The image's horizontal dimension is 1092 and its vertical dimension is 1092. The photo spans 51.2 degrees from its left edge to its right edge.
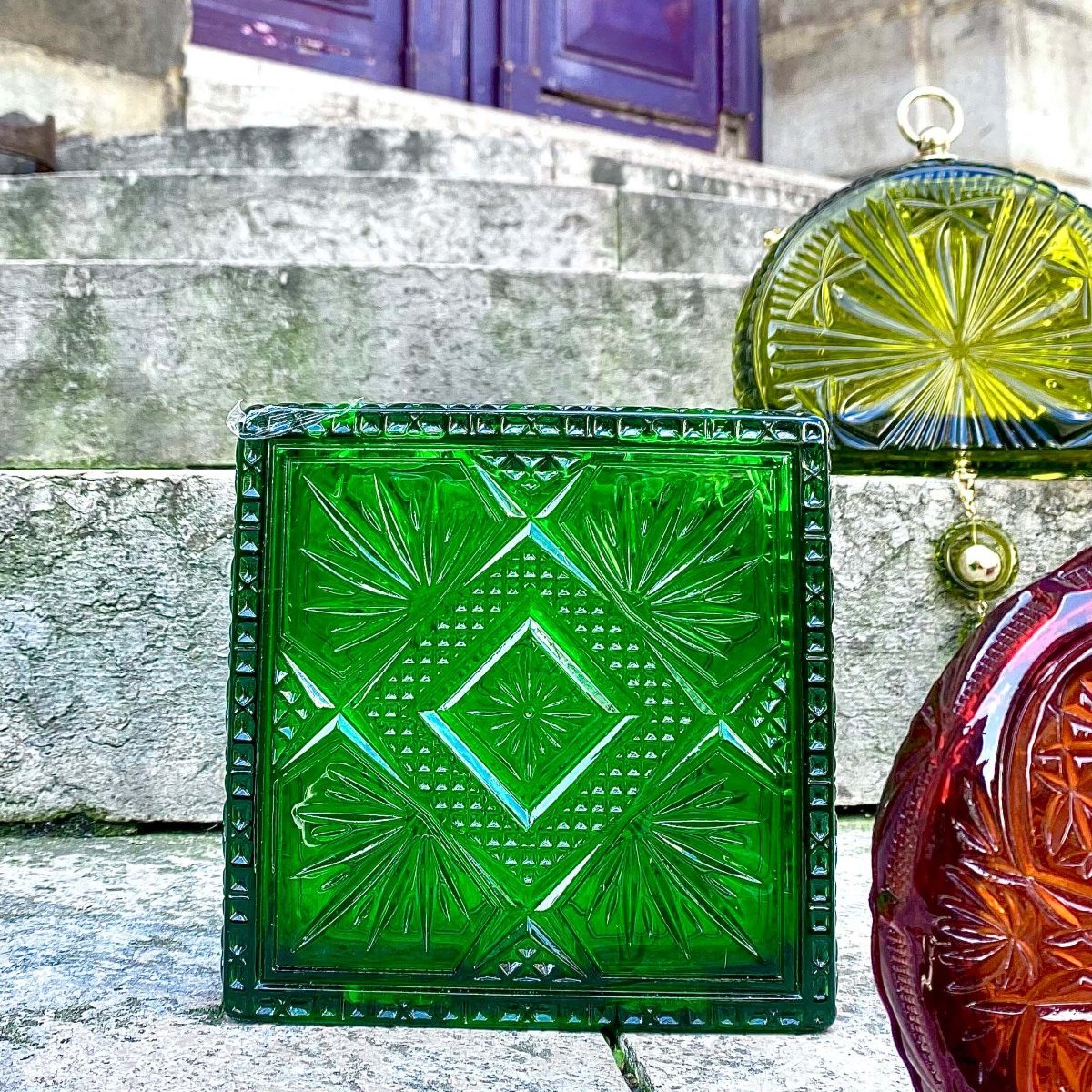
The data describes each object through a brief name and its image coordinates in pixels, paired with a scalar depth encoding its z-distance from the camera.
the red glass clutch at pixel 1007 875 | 0.44
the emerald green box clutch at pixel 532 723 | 0.64
